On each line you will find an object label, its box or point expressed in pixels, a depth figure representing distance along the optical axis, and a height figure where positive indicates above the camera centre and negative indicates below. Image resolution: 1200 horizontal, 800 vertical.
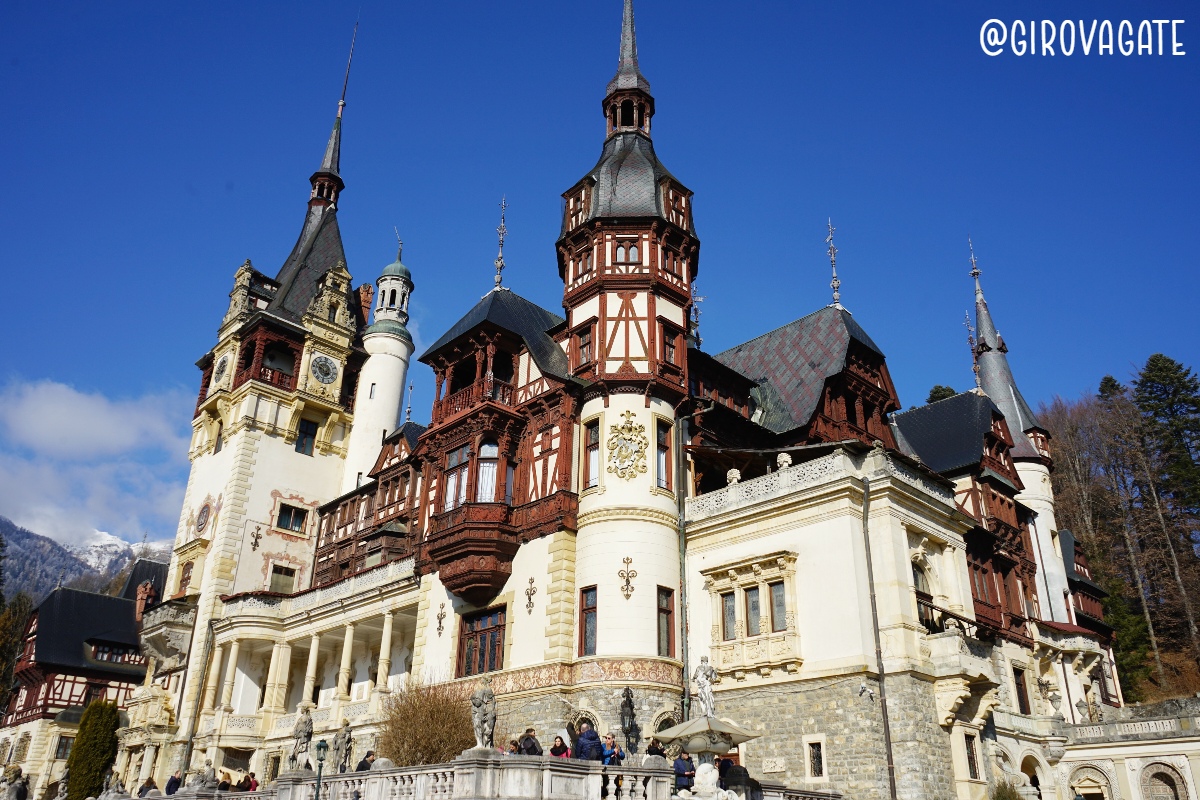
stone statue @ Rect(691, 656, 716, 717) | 19.58 +2.83
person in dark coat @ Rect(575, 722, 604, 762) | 17.58 +1.50
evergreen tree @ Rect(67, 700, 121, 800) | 43.25 +3.31
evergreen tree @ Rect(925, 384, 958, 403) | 67.11 +29.05
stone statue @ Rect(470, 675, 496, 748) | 16.59 +1.92
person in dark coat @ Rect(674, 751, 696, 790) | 18.08 +1.09
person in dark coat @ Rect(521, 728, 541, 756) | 17.30 +1.49
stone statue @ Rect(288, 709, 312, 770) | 22.27 +1.99
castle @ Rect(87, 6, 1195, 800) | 24.84 +8.58
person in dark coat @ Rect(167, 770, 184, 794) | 27.46 +1.21
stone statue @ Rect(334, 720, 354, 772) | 21.41 +1.83
